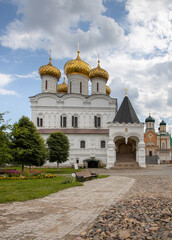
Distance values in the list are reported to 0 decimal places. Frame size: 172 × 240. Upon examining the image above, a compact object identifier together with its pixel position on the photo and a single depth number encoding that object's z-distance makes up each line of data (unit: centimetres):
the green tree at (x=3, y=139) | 1230
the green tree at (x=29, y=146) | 1780
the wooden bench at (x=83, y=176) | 1254
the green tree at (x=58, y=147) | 2411
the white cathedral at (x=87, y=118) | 2822
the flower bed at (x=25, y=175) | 1473
